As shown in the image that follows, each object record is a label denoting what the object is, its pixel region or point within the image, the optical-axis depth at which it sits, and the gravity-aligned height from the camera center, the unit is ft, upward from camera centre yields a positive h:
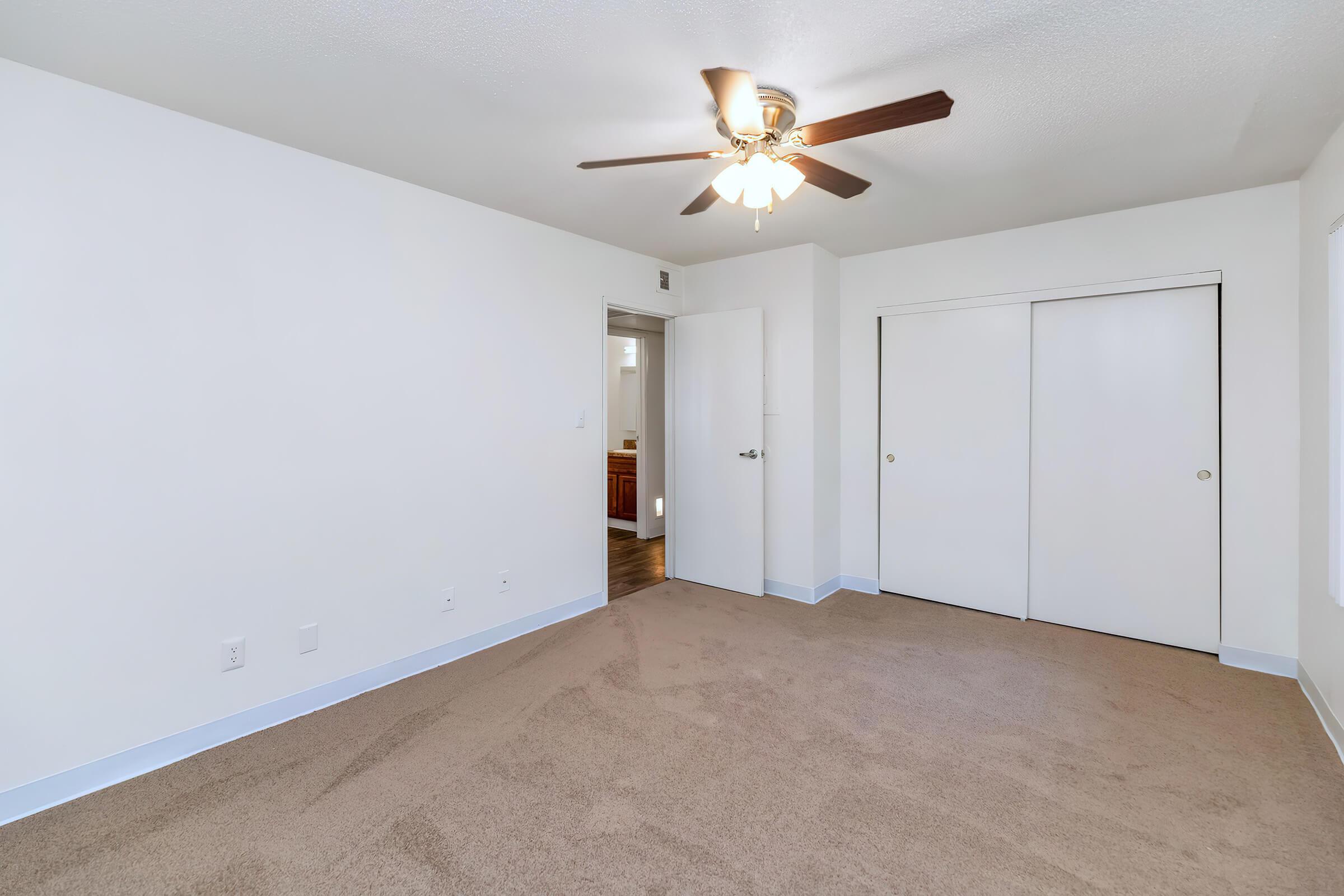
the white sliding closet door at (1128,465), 10.53 -0.47
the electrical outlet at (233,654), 7.80 -2.73
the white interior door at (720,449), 13.71 -0.18
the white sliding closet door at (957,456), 12.26 -0.34
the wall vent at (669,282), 14.49 +3.83
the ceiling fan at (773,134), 5.67 +3.20
